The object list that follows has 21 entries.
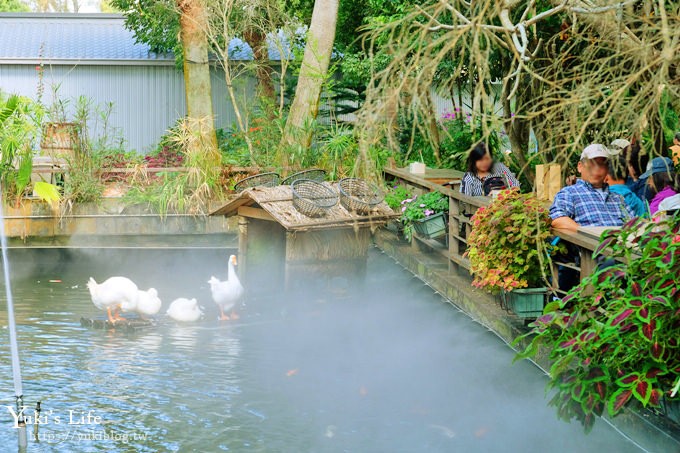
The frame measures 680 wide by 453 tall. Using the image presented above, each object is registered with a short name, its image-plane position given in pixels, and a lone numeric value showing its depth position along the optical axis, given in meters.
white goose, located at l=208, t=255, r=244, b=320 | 10.08
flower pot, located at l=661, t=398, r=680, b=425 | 4.95
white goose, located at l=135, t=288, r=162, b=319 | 9.89
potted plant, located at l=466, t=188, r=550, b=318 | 7.48
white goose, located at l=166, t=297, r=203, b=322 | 9.92
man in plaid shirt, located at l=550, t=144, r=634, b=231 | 7.29
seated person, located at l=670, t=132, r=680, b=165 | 8.41
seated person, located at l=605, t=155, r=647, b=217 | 7.62
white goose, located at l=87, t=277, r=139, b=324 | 9.70
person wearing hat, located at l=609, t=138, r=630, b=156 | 7.84
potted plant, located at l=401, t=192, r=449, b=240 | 10.70
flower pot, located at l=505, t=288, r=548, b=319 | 7.49
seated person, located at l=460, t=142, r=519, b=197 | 9.91
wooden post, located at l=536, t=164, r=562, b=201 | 8.27
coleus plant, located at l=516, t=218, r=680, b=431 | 4.67
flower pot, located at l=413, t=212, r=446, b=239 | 10.69
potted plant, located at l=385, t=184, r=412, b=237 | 12.73
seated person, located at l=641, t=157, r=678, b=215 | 7.04
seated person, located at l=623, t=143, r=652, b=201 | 8.18
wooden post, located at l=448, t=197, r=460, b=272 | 9.91
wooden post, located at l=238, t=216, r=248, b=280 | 11.16
